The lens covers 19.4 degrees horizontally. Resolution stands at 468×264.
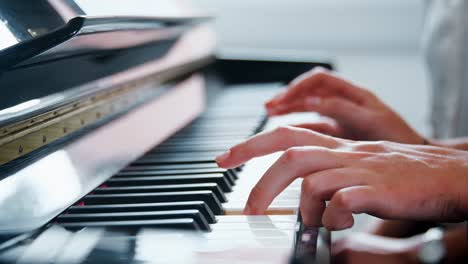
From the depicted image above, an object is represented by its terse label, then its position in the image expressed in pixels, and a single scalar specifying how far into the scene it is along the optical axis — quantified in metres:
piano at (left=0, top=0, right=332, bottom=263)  0.81
